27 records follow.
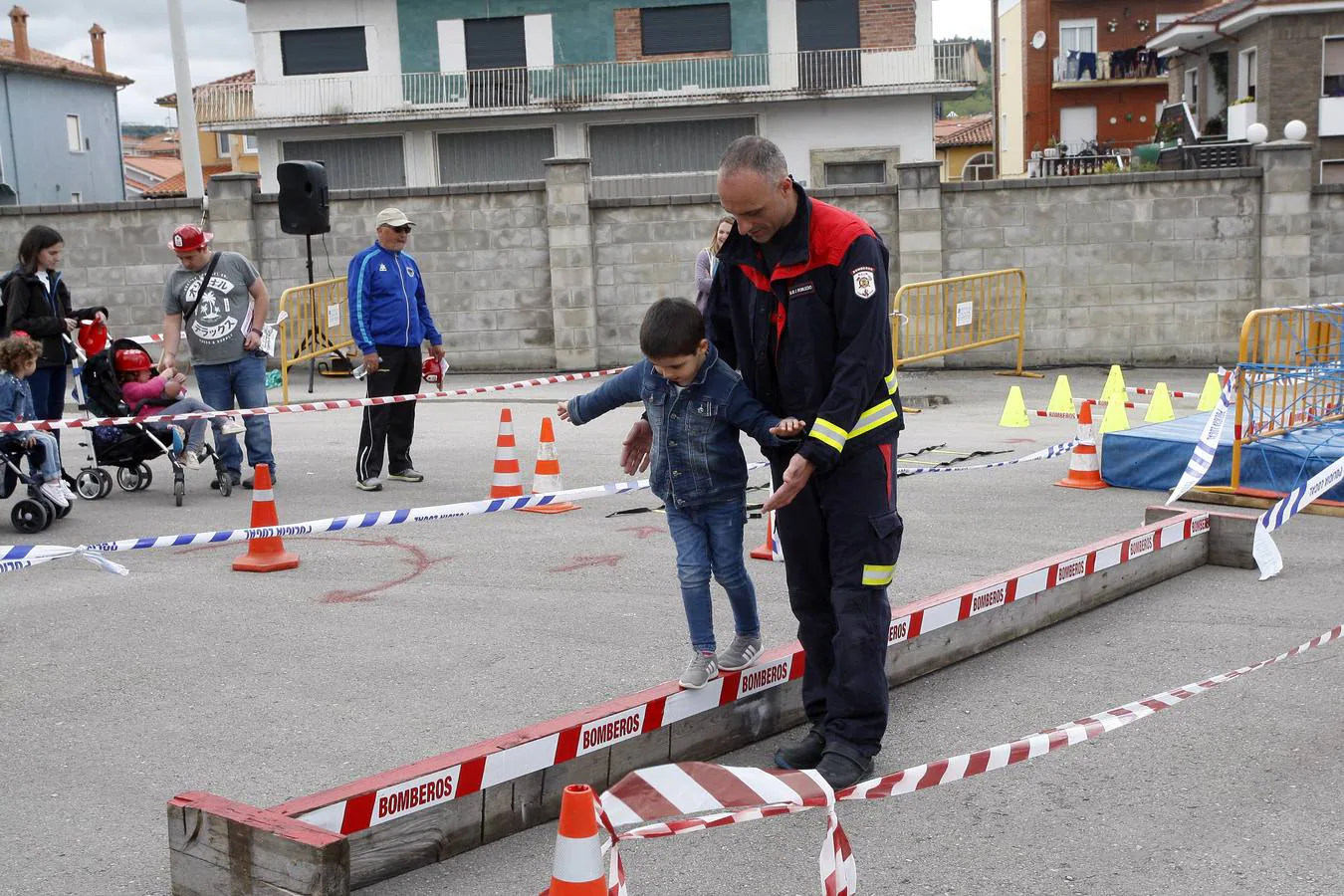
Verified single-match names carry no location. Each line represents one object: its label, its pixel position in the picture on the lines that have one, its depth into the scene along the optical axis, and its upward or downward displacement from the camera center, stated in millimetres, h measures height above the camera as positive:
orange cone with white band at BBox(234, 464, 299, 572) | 7574 -1546
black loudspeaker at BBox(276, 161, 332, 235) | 17062 +808
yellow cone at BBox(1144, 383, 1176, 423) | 12664 -1609
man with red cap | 9805 -349
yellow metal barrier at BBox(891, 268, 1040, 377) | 18297 -1005
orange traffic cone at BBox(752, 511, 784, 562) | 7781 -1676
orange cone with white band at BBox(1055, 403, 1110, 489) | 10008 -1626
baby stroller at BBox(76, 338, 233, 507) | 9867 -1163
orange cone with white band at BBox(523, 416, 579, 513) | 9391 -1432
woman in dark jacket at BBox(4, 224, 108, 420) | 9961 -226
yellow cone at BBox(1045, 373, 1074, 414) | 13938 -1635
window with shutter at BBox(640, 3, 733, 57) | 40781 +6297
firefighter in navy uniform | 4211 -485
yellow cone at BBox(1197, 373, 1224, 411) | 12617 -1498
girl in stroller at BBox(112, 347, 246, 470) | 9922 -866
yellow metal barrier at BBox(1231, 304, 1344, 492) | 8828 -1091
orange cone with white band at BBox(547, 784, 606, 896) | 2875 -1208
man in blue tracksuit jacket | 10070 -477
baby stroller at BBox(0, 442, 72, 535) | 8883 -1416
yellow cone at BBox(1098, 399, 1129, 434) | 11430 -1512
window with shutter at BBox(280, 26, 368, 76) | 41438 +6210
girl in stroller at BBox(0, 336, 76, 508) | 8906 -802
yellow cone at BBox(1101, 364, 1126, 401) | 13609 -1503
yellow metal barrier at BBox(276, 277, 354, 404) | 18141 -727
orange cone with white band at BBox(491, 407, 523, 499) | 9633 -1422
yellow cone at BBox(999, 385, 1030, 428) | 13664 -1704
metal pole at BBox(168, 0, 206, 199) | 22391 +2399
